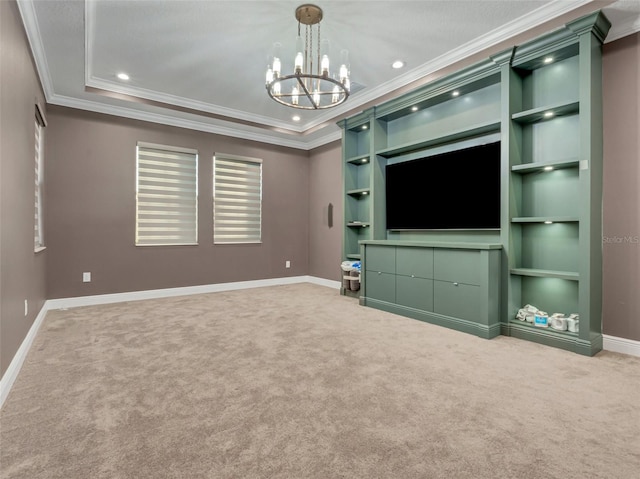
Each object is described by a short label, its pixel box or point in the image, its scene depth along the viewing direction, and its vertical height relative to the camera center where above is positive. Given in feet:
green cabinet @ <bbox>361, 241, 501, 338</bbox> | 10.05 -1.52
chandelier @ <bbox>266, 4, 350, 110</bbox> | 8.84 +4.78
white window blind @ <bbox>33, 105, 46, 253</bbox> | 12.18 +2.46
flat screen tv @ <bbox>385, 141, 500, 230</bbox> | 11.14 +1.76
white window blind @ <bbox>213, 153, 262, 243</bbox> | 17.93 +2.13
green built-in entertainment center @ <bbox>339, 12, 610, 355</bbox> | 8.72 +1.20
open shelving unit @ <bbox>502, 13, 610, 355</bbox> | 8.63 +1.65
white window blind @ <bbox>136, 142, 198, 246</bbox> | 15.78 +2.04
